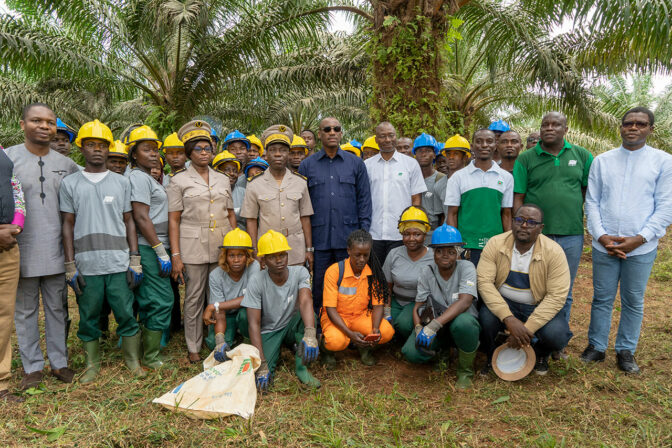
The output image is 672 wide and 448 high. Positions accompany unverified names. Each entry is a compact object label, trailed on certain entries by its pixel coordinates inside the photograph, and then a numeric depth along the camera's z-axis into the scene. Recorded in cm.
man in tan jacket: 371
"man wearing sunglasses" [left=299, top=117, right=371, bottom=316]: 443
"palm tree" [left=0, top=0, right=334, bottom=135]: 738
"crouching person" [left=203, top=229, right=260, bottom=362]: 400
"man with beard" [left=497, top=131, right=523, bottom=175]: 501
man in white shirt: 459
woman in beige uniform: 411
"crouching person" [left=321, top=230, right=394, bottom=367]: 397
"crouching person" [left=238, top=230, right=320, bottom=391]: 372
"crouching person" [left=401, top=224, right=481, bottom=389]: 373
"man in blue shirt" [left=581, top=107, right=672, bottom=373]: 386
